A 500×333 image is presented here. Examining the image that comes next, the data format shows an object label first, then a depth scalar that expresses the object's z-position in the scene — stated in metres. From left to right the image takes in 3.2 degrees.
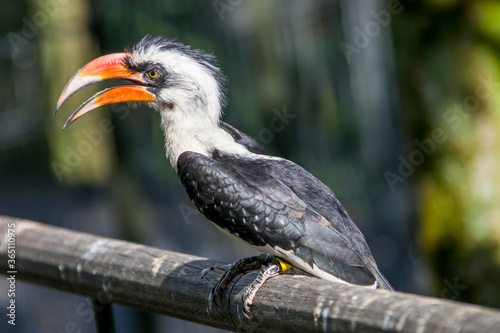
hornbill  6.67
